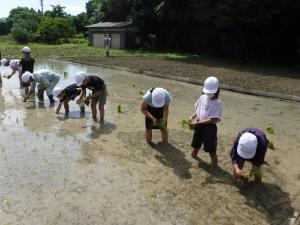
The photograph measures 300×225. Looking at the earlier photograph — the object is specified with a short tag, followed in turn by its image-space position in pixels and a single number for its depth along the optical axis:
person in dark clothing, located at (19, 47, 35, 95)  7.99
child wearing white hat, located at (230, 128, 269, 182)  3.30
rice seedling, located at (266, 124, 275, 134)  5.56
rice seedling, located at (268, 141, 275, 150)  4.80
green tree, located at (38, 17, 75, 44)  31.21
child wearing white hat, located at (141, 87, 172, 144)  4.45
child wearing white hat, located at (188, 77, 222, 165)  3.90
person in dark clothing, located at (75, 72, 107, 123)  5.59
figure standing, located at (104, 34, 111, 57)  18.32
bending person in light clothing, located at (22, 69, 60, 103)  6.96
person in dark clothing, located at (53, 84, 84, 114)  6.23
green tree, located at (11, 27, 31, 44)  29.81
